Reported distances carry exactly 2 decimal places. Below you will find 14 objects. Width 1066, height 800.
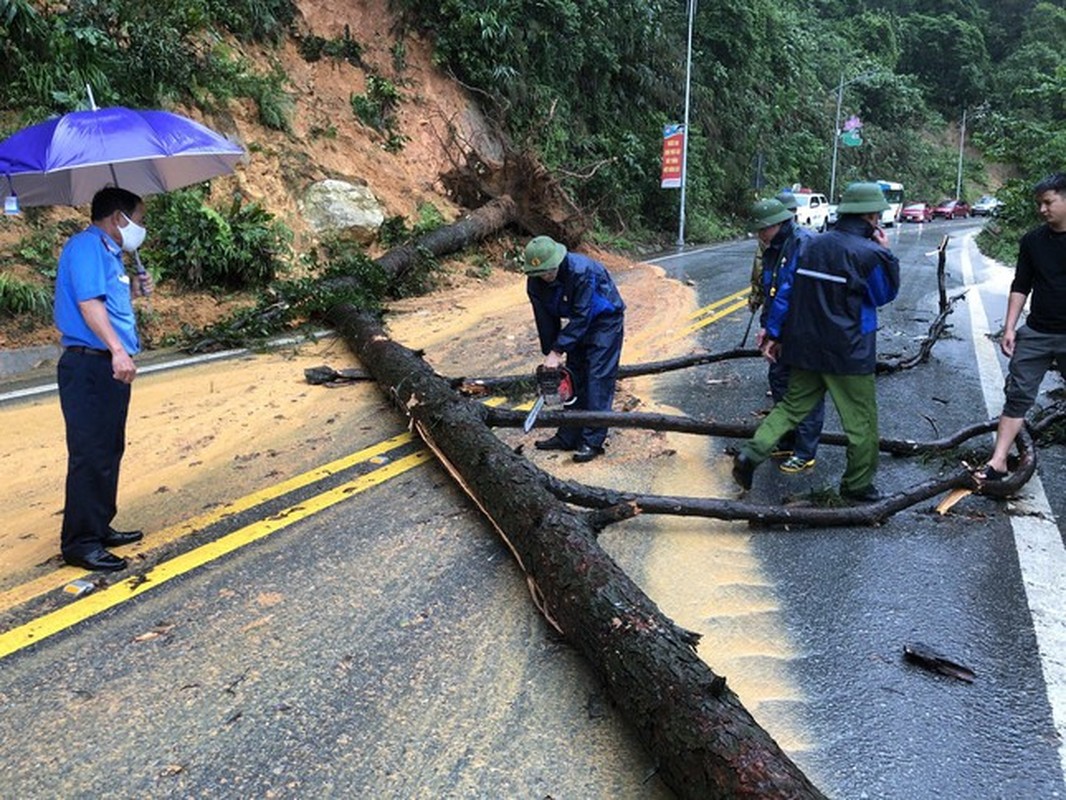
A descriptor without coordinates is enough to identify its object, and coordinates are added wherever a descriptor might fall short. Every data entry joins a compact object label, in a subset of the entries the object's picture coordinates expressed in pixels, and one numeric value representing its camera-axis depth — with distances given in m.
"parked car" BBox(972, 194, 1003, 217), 53.25
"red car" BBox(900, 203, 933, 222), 44.84
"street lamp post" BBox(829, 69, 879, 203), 44.12
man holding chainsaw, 5.20
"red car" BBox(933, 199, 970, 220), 50.66
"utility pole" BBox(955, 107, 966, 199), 61.32
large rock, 11.98
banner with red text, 22.39
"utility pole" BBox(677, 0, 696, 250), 22.70
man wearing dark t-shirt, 4.29
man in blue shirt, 3.53
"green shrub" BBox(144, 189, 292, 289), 9.35
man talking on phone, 4.30
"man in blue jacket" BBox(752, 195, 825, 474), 5.10
